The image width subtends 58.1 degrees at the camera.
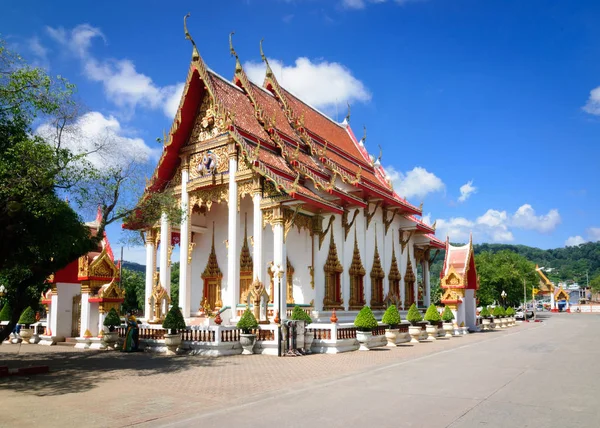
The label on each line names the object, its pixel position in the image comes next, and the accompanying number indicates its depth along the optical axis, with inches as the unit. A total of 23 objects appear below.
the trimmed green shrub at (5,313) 857.5
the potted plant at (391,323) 688.4
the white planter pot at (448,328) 926.7
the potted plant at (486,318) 1155.6
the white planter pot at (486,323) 1151.0
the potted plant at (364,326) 634.8
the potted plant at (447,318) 952.1
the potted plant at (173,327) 564.4
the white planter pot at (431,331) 834.8
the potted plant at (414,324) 776.3
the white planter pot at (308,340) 582.9
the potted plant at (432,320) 836.6
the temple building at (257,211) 679.7
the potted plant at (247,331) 568.4
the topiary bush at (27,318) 800.9
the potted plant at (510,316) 1403.3
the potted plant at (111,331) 649.0
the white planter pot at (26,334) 786.8
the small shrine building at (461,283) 1000.9
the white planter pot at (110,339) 649.0
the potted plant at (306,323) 583.8
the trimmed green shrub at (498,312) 1305.0
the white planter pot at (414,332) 775.7
